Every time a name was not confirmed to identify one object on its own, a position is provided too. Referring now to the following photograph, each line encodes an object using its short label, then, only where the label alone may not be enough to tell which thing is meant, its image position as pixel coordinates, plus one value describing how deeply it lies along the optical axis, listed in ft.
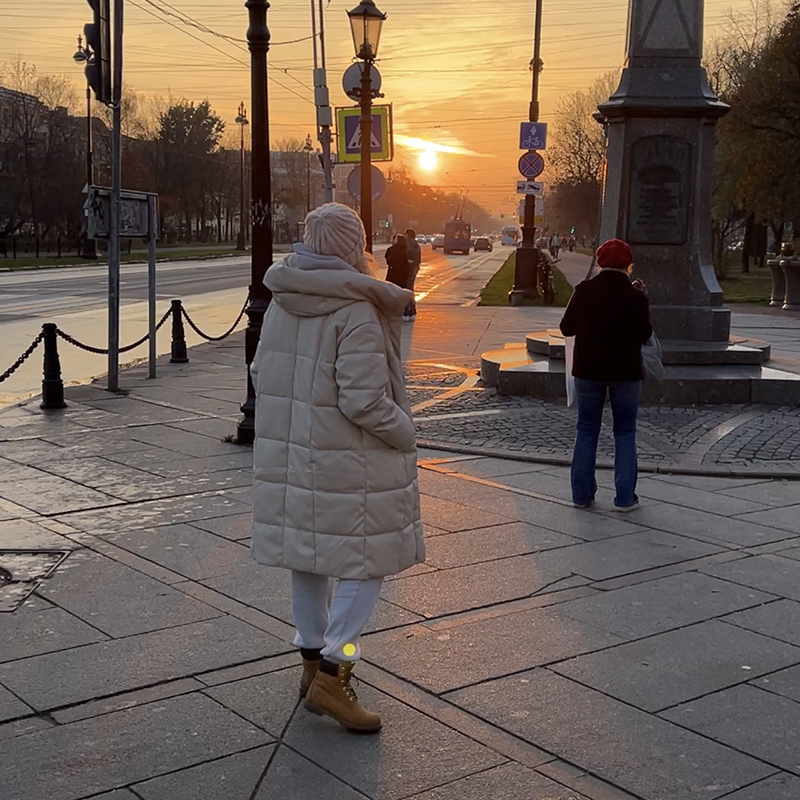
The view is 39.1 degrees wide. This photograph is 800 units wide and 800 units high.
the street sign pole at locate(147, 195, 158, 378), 42.80
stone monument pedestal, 41.32
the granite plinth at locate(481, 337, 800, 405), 36.96
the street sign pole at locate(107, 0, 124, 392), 39.09
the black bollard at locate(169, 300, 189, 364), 49.94
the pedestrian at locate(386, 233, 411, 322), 70.97
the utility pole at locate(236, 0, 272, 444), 29.94
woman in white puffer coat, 12.30
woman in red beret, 22.97
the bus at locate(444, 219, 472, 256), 308.19
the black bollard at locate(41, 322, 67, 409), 35.96
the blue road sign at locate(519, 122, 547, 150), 87.66
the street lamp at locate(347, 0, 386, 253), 58.39
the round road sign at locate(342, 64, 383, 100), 60.54
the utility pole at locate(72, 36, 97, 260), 131.83
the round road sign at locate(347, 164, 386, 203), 65.57
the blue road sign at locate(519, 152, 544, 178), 88.17
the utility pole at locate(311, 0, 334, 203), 88.69
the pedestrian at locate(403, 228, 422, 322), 73.10
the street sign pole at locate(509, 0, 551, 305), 95.61
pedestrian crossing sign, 63.00
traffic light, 35.78
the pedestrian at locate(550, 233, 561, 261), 232.94
